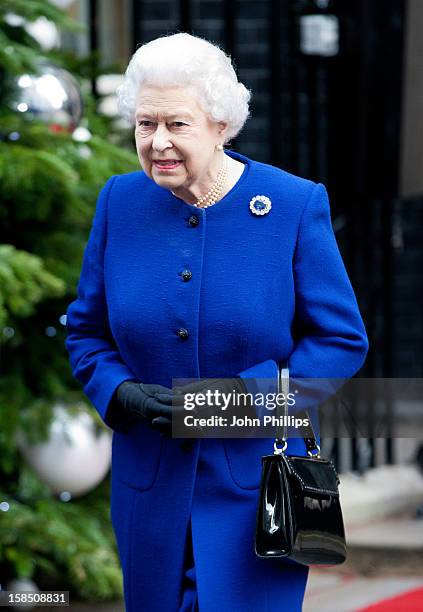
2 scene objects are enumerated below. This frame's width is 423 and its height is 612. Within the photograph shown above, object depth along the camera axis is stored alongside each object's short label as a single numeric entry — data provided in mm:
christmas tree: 8867
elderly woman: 5527
